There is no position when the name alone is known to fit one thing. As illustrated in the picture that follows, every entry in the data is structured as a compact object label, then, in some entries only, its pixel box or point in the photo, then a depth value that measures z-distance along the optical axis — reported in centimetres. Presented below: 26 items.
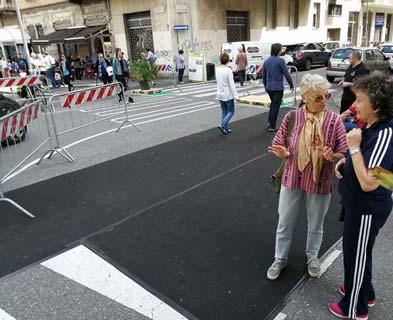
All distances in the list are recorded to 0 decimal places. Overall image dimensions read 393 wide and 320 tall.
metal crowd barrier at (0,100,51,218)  502
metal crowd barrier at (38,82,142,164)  713
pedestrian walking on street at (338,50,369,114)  686
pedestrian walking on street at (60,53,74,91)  1822
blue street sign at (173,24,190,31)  2205
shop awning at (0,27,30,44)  2394
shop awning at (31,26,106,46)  2450
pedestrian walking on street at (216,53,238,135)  800
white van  1961
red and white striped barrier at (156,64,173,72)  1847
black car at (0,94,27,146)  837
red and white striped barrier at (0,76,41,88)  1241
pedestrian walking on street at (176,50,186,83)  2017
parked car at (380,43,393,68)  2214
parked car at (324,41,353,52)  2620
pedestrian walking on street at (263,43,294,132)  787
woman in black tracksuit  212
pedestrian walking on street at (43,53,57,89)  1957
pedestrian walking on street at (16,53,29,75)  2291
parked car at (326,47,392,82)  1644
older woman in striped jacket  278
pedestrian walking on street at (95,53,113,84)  1625
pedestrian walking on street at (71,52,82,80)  2497
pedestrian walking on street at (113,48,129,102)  1469
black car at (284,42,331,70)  2308
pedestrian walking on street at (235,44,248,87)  1694
